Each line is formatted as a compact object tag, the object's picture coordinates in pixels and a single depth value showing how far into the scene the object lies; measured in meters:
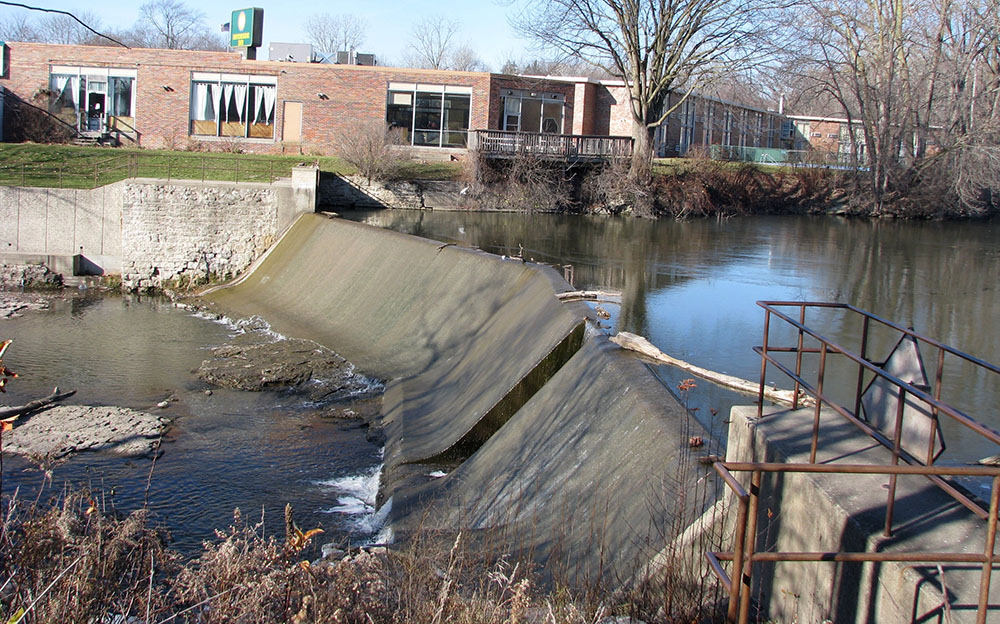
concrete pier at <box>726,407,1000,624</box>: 3.25
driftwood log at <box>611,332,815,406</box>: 9.31
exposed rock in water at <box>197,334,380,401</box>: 13.22
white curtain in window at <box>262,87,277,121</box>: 37.84
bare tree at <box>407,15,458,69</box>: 86.62
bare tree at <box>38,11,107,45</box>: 81.79
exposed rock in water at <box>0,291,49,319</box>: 19.28
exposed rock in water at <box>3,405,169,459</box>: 10.55
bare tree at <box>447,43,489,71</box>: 89.62
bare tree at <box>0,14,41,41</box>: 72.91
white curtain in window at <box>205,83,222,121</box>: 37.69
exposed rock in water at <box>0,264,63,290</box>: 22.45
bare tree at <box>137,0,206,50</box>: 82.12
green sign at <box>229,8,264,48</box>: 38.34
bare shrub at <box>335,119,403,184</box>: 32.06
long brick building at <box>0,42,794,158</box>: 37.28
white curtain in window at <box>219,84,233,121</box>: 37.75
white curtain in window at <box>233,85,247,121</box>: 37.78
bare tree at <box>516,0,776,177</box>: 35.44
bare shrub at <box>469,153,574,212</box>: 33.88
